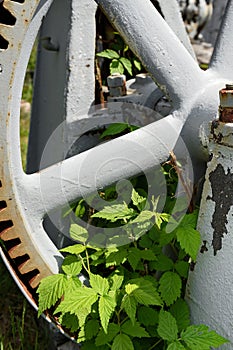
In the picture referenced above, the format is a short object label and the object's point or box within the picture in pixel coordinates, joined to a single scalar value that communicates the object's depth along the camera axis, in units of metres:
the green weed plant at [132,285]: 1.34
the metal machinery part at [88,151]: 1.33
